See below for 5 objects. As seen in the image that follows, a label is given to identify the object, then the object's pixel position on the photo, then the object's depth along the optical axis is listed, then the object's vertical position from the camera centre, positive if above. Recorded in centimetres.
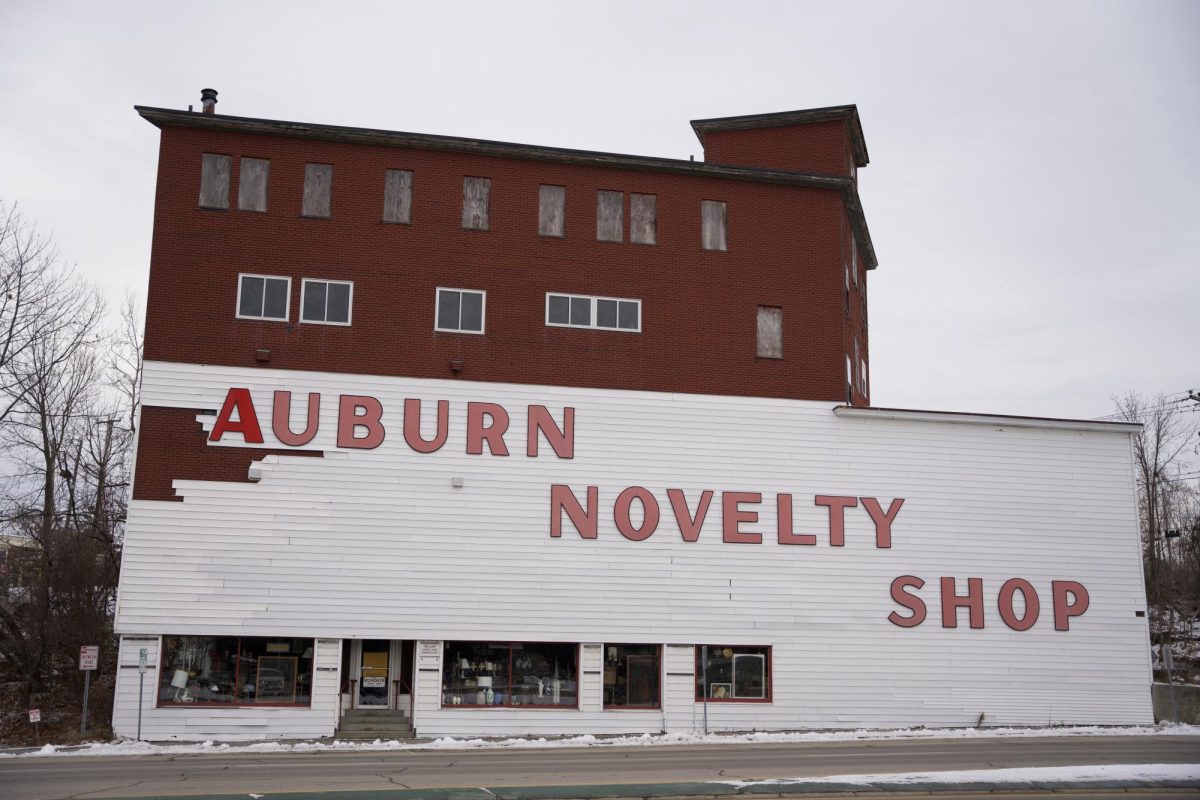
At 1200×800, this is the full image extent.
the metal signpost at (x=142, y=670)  3080 -236
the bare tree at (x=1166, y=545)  6444 +400
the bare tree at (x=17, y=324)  4138 +977
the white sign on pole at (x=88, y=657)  3056 -201
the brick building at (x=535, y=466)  3275 +401
